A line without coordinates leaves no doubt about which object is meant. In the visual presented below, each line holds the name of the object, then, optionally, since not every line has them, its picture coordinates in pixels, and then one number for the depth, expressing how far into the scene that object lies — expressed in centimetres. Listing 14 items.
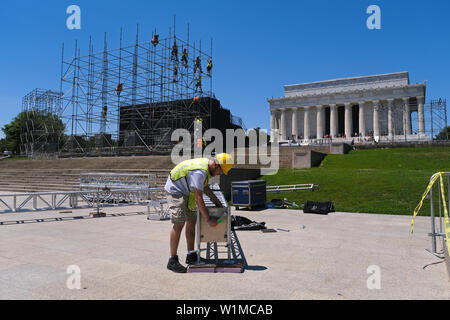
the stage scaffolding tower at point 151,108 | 3416
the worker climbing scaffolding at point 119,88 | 3447
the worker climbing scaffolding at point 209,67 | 3616
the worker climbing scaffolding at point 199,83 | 3469
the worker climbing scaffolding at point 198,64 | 3434
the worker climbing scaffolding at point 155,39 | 3347
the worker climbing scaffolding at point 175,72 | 3364
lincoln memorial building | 5765
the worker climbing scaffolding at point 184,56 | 3372
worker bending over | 450
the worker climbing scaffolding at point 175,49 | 3328
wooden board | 470
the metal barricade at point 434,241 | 534
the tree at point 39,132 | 4422
